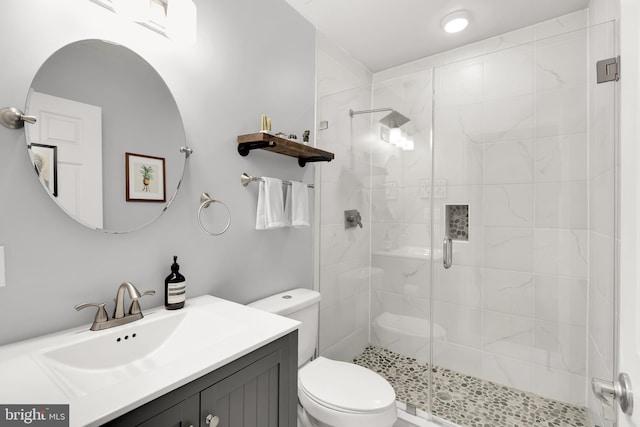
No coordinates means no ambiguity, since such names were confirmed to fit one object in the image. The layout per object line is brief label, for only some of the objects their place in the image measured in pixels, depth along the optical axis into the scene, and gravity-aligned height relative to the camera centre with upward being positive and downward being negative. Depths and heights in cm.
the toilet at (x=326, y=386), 125 -78
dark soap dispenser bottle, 112 -28
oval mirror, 90 +25
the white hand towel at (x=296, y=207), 166 +3
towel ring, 127 +4
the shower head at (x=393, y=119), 201 +62
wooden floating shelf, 137 +32
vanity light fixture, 103 +69
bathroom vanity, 63 -39
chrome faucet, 95 -32
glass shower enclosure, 173 -14
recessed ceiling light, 185 +119
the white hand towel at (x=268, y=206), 151 +3
